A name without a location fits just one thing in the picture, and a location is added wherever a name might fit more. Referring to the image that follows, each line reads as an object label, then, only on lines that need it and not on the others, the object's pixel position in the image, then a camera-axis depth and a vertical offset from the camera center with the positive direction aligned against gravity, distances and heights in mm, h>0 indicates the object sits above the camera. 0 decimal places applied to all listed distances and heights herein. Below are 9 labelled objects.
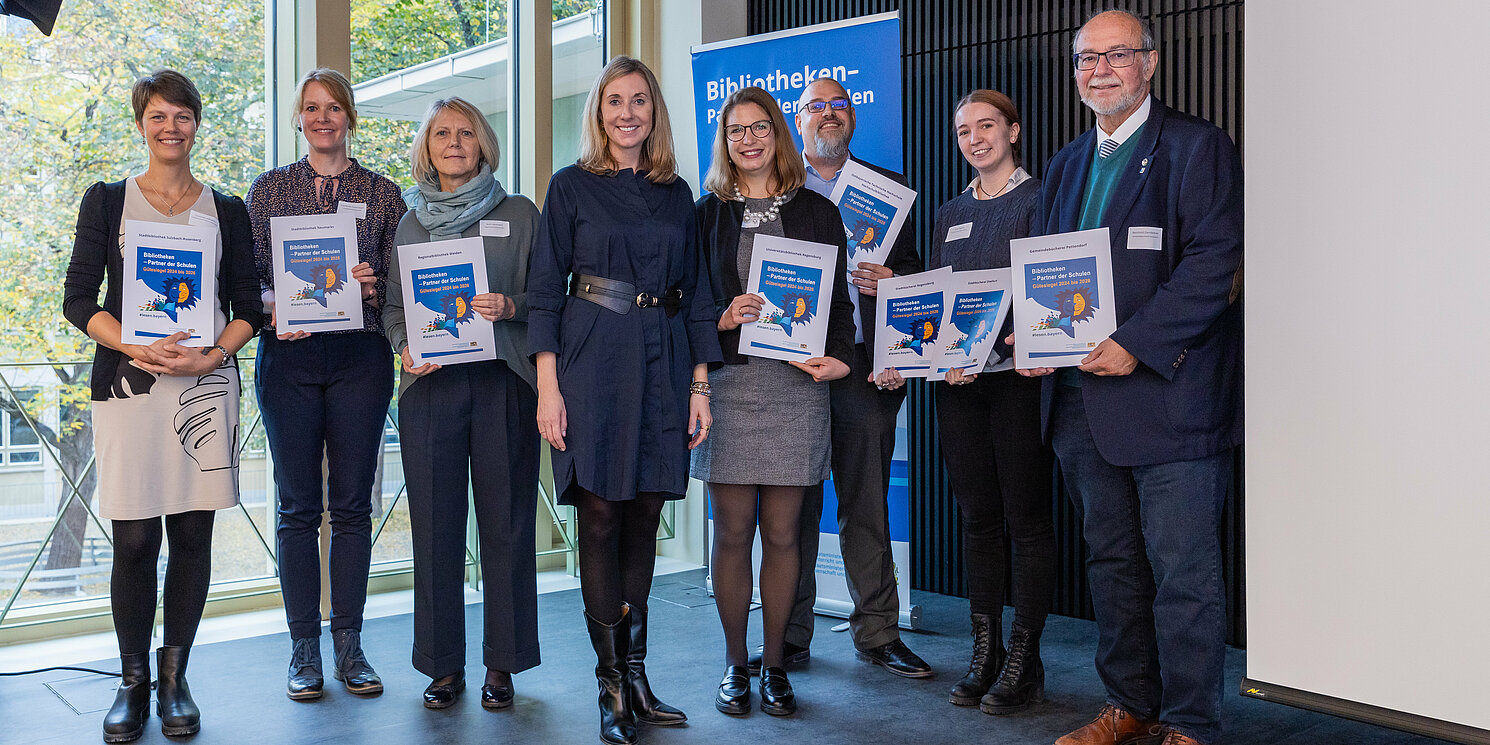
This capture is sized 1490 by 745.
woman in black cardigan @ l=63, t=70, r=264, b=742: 2756 -189
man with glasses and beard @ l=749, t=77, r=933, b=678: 3410 -391
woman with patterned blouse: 3094 -149
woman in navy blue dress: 2707 -10
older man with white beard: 2459 -86
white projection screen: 1957 -21
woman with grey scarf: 3012 -266
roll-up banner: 4012 +1098
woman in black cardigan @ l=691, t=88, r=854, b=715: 2951 -163
